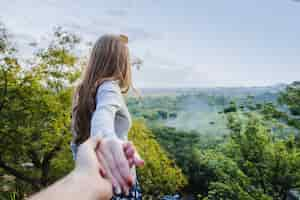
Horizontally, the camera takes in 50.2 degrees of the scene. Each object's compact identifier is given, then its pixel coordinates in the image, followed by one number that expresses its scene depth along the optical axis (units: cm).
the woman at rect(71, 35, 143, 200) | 65
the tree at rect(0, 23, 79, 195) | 455
